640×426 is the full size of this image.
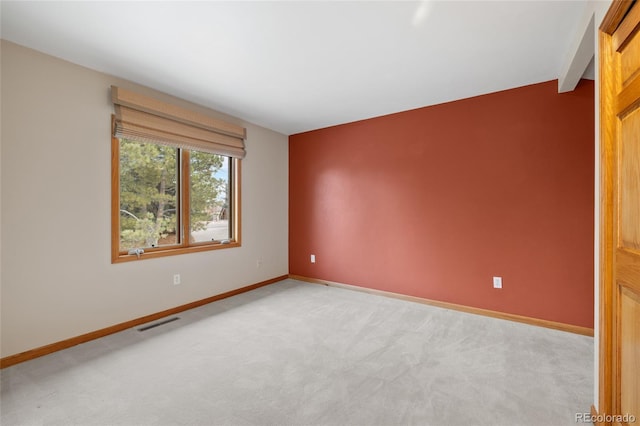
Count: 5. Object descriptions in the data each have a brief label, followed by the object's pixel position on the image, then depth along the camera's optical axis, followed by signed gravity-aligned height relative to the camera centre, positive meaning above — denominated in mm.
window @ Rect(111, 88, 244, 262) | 2697 +228
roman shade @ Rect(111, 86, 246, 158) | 2590 +937
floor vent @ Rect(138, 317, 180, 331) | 2682 -1087
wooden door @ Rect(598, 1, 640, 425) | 1152 -21
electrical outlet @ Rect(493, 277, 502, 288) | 2949 -736
